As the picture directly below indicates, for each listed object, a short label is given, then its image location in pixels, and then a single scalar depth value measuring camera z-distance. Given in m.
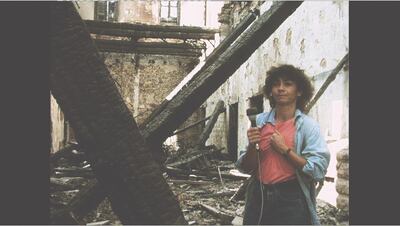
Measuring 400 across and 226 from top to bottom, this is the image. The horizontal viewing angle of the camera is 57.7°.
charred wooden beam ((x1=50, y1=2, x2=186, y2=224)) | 1.49
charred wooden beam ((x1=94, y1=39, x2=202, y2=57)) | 15.70
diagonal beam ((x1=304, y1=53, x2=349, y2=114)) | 4.76
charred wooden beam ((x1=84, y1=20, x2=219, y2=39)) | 13.27
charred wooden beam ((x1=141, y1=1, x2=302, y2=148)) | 2.00
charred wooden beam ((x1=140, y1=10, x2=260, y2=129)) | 4.04
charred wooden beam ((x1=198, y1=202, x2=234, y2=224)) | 4.61
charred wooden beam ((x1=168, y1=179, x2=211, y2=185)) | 7.36
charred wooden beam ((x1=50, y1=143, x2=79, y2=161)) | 6.15
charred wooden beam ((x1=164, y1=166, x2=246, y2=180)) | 8.07
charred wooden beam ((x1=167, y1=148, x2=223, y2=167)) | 8.58
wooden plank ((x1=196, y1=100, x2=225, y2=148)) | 10.17
